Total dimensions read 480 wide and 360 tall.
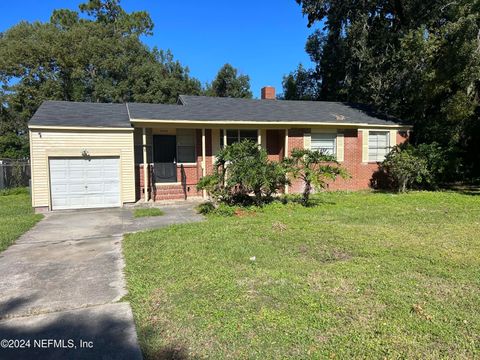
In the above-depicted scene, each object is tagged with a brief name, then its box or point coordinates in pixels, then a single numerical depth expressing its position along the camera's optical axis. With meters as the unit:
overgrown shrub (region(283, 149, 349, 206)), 10.69
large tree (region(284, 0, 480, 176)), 13.81
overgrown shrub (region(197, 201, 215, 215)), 10.50
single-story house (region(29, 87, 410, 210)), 11.98
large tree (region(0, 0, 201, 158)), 28.77
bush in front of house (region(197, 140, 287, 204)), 10.43
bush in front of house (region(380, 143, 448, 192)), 14.20
